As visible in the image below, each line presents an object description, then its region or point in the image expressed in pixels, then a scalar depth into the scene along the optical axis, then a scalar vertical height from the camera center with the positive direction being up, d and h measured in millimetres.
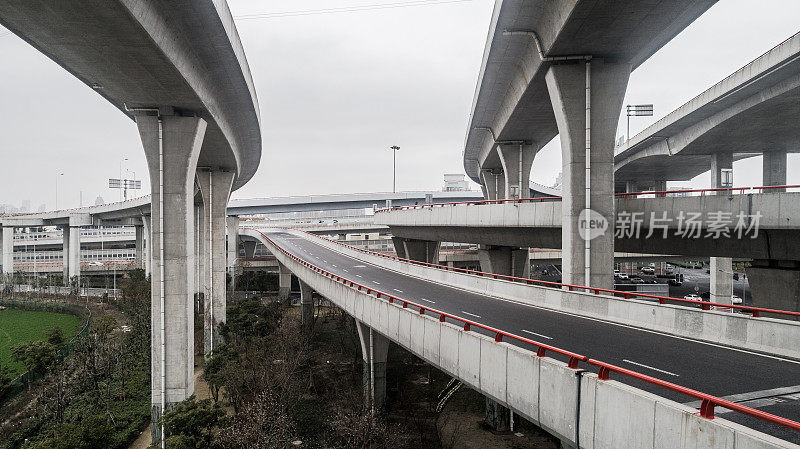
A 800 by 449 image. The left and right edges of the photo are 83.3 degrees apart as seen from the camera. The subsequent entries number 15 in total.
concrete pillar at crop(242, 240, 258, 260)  91938 -6387
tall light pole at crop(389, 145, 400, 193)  104006 +11112
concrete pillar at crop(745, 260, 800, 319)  17734 -2652
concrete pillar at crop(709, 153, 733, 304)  34812 -3965
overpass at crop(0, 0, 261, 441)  11844 +4879
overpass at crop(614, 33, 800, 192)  21703 +6157
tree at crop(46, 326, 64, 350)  29859 -8133
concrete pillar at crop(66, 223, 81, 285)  65500 -5097
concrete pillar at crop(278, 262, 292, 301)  56188 -8139
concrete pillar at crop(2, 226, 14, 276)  64062 -4802
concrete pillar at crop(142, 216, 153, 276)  60216 -2249
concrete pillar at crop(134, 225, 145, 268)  76469 -5058
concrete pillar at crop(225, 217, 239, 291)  67231 -3499
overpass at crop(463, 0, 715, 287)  15352 +6562
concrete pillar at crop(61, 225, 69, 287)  69125 -4971
